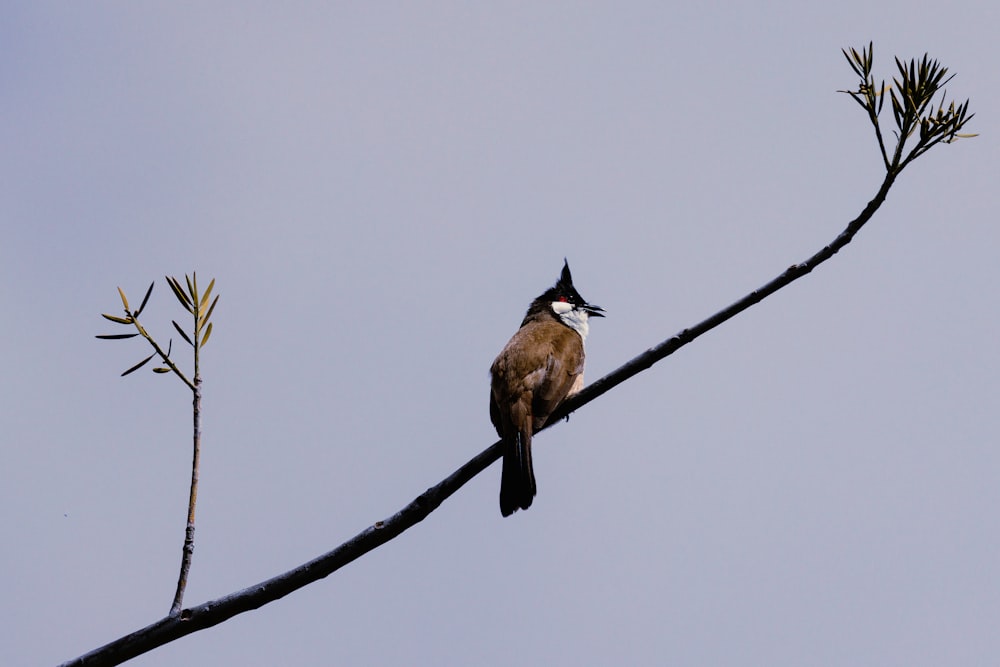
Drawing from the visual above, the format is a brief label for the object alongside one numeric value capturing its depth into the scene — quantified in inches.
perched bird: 394.9
